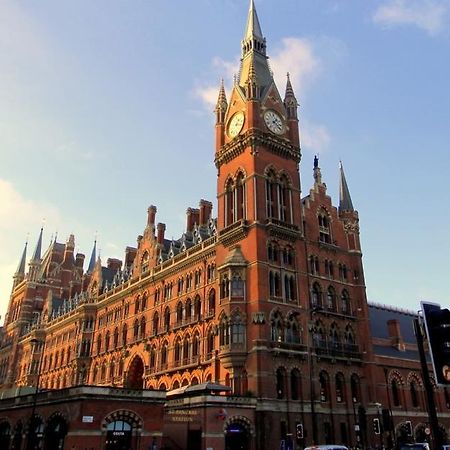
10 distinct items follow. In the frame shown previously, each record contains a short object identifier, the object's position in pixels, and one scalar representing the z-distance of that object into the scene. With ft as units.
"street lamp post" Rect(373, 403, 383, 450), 159.00
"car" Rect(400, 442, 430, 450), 101.83
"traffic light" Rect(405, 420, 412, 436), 176.86
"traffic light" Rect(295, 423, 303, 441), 140.26
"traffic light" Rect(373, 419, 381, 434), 115.65
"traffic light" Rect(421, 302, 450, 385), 23.26
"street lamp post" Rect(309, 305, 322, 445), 151.48
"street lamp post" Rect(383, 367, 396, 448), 175.56
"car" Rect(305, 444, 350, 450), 101.41
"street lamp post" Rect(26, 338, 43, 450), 137.80
